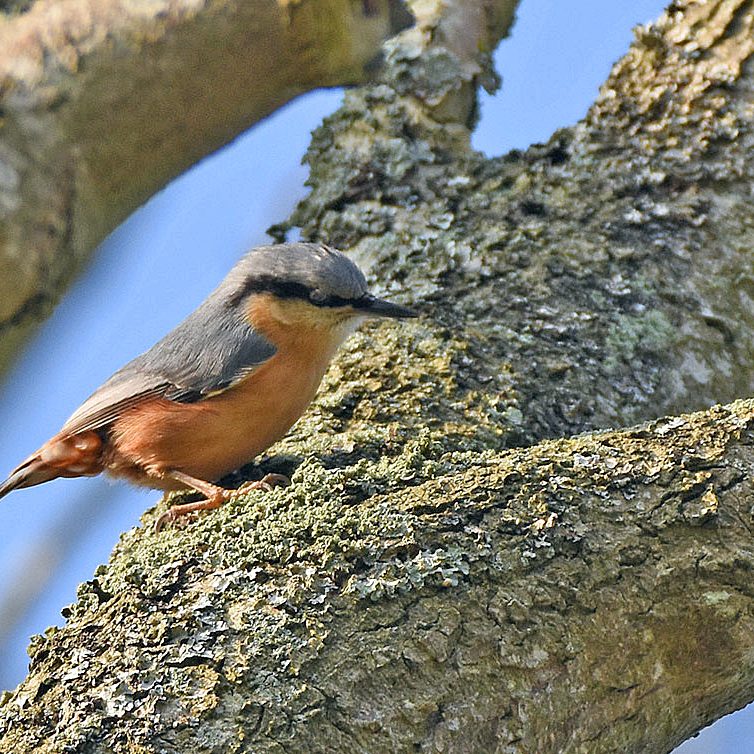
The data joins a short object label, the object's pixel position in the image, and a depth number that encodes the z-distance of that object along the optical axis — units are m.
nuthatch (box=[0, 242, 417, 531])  5.08
